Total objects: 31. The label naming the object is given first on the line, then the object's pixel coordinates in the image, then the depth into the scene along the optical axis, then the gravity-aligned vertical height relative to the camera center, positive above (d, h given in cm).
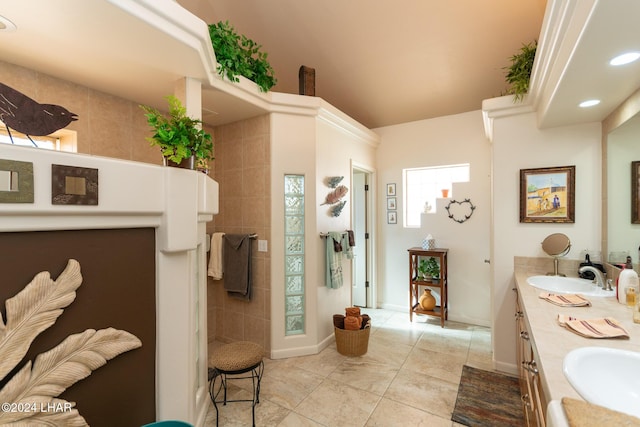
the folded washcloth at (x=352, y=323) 291 -113
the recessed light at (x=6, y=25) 147 +101
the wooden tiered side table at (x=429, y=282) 354 -89
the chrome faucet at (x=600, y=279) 195 -47
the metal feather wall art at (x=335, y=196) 319 +20
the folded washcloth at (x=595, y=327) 124 -53
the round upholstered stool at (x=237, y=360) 191 -99
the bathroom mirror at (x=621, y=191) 188 +15
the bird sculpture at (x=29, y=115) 109 +42
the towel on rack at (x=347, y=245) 325 -37
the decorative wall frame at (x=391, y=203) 417 +15
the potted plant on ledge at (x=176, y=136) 150 +42
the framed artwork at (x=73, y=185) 110 +12
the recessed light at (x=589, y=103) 190 +75
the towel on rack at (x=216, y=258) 303 -47
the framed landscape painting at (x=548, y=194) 238 +16
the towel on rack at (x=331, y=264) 306 -55
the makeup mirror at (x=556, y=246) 236 -28
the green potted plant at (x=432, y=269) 369 -73
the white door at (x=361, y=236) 428 -34
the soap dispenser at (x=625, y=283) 167 -42
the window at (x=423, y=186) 393 +39
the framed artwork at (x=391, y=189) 416 +35
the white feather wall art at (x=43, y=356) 101 -55
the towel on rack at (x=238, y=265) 287 -52
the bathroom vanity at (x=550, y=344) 92 -55
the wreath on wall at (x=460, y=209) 365 +5
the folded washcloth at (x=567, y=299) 166 -53
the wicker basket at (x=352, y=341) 283 -128
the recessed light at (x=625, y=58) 136 +76
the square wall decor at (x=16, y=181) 98 +12
